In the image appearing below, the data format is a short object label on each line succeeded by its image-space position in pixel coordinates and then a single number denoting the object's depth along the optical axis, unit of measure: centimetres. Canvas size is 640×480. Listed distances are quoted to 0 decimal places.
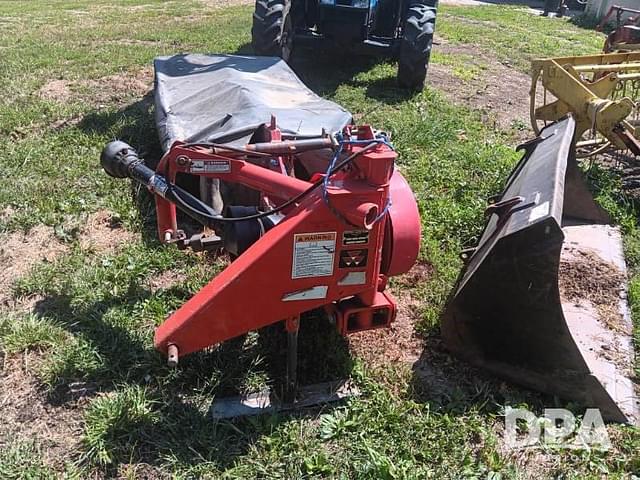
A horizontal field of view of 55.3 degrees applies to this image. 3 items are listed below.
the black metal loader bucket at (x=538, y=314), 266
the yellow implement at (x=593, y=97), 459
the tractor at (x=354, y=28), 691
